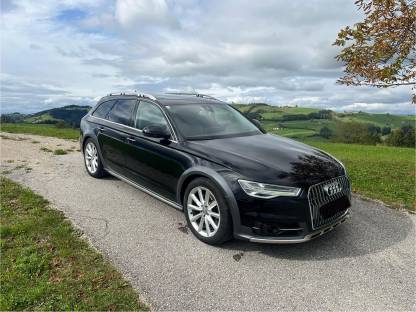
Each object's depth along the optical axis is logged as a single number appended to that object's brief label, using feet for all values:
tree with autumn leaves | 17.47
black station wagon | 12.62
